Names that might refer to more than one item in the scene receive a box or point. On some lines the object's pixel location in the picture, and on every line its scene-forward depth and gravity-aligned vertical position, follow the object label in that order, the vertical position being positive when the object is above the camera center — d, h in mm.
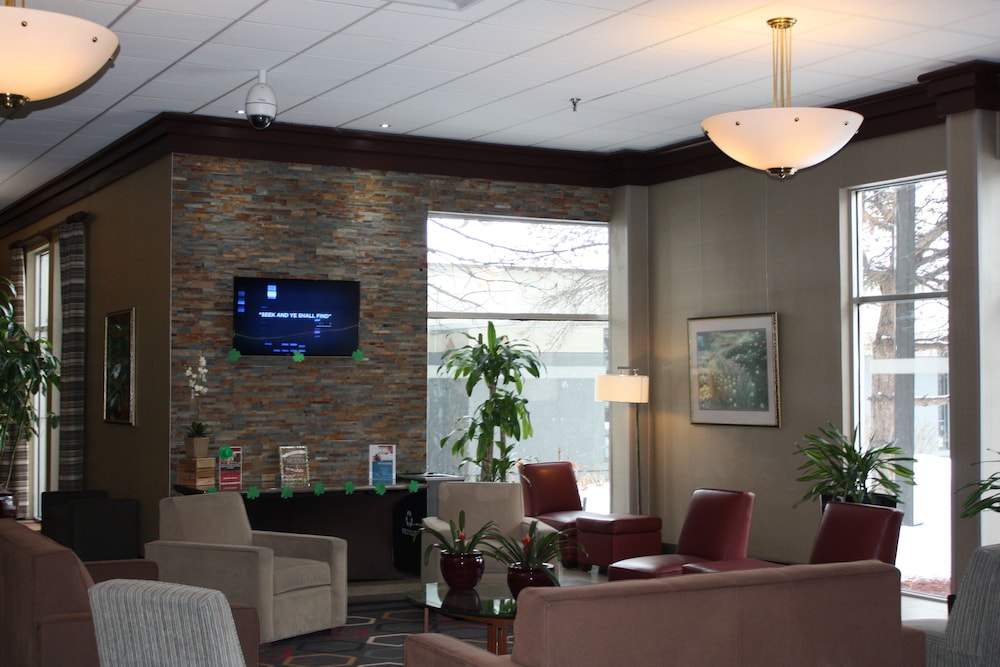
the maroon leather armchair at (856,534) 6012 -850
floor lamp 9695 -100
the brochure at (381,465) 8938 -695
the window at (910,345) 7895 +218
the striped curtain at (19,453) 12648 -835
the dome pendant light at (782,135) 5844 +1255
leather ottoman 8711 -1239
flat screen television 8586 +467
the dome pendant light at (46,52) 4309 +1268
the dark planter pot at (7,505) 11211 -1267
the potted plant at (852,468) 7852 -648
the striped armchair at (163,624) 3484 -772
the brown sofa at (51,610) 4484 -940
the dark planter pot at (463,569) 5750 -974
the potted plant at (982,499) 6664 -735
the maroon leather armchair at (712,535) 7156 -1020
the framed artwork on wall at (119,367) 9320 +88
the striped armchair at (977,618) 4297 -927
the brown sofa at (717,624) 3432 -800
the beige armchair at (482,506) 7660 -876
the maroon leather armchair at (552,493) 9227 -957
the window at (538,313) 9703 +558
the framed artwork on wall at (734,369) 9023 +57
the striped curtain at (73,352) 10680 +239
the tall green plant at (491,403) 9375 -219
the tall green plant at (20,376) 11164 +15
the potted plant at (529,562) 5473 -901
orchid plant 8445 -36
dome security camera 6930 +1655
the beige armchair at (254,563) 6395 -1088
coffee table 5270 -1098
